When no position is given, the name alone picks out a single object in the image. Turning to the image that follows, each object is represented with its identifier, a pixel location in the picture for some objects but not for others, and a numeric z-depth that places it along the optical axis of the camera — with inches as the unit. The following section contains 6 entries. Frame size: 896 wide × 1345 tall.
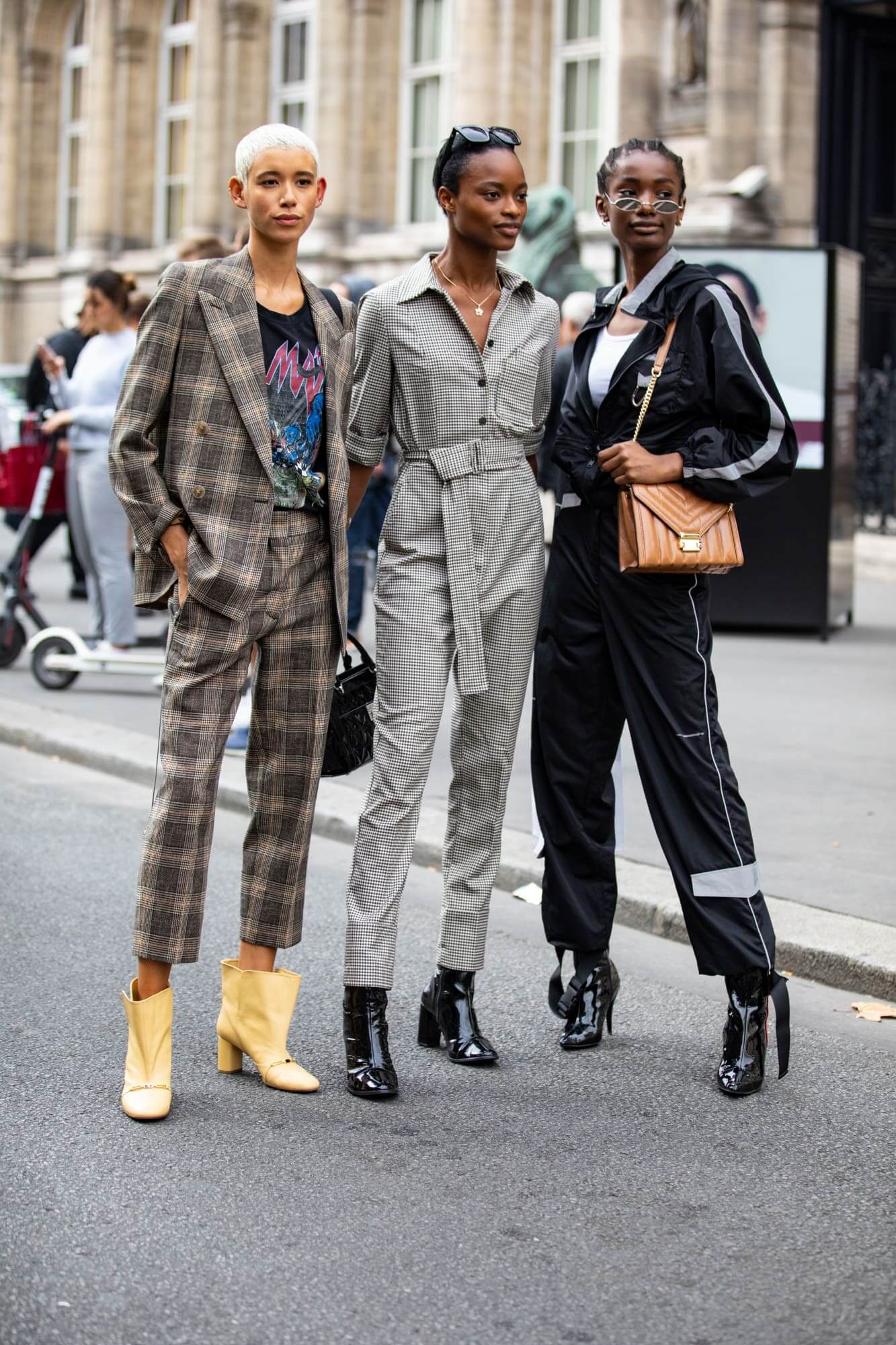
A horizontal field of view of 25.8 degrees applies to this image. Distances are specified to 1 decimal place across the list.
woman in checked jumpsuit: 167.0
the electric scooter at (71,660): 394.6
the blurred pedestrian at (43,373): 512.7
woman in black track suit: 166.9
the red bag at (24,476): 433.1
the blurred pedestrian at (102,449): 392.8
